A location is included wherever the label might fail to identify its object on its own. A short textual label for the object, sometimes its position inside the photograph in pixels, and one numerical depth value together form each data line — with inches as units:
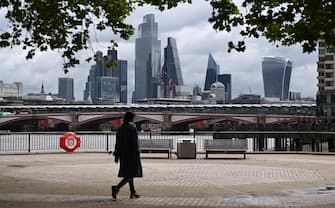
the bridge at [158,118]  3526.1
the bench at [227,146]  829.2
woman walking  410.3
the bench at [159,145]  847.7
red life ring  975.6
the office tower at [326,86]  3329.2
